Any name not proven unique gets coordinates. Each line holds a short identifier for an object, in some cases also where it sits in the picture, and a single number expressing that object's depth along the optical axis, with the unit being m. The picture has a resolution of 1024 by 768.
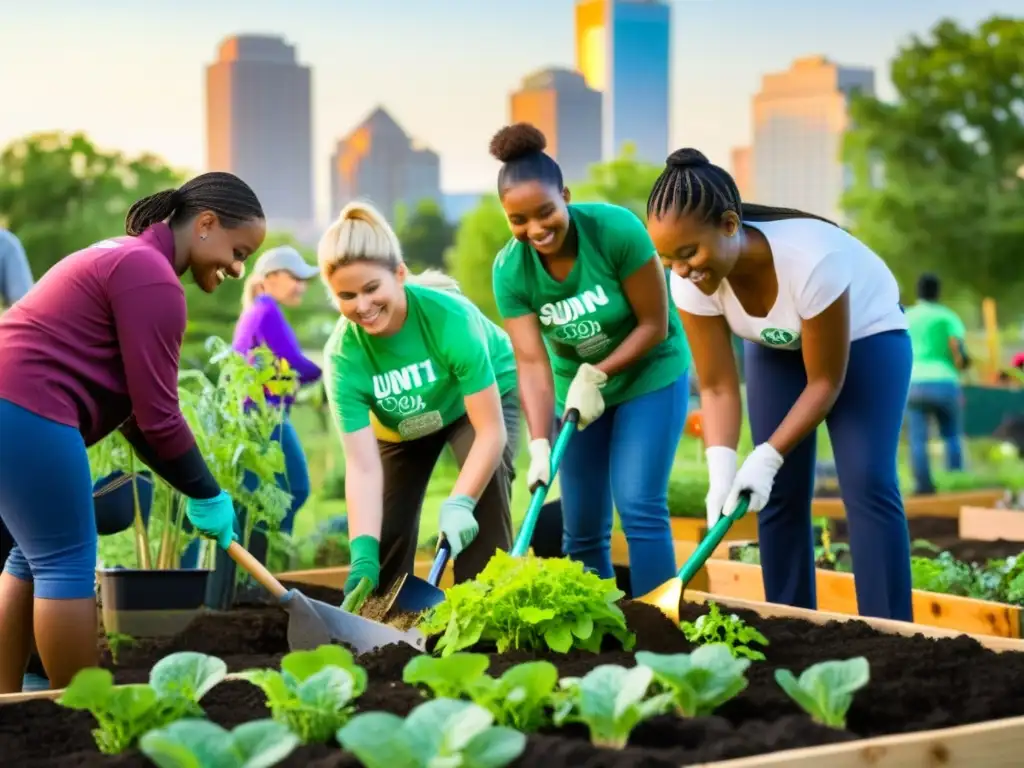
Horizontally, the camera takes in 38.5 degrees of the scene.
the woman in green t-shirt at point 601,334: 3.91
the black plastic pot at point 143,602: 4.39
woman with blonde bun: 3.73
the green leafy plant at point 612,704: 2.26
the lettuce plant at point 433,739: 1.96
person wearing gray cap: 5.61
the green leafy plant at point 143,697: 2.28
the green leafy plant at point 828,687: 2.39
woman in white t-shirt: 3.36
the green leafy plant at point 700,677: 2.39
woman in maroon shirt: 2.99
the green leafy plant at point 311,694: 2.35
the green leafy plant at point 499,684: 2.30
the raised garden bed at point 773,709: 2.20
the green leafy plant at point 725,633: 3.08
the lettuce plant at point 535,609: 3.04
